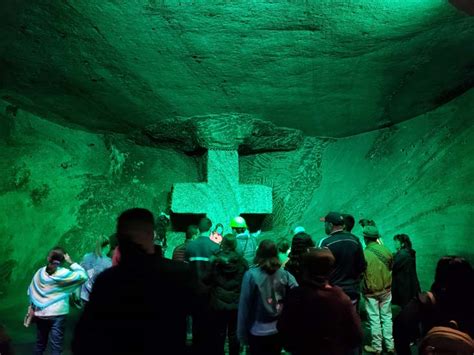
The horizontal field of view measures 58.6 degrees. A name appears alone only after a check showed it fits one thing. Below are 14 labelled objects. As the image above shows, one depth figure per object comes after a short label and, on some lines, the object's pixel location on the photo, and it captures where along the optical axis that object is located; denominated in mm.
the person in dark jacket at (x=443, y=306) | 1902
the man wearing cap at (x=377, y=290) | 4285
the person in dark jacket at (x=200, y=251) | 4008
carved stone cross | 7520
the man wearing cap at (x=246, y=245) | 4555
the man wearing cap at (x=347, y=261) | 3557
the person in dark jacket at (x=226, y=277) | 3494
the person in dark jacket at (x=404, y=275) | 4852
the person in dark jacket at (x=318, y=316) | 2197
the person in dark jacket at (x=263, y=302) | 3068
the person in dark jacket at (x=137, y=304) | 1594
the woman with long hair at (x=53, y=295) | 3723
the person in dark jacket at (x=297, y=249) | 3426
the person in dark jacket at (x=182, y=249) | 4349
